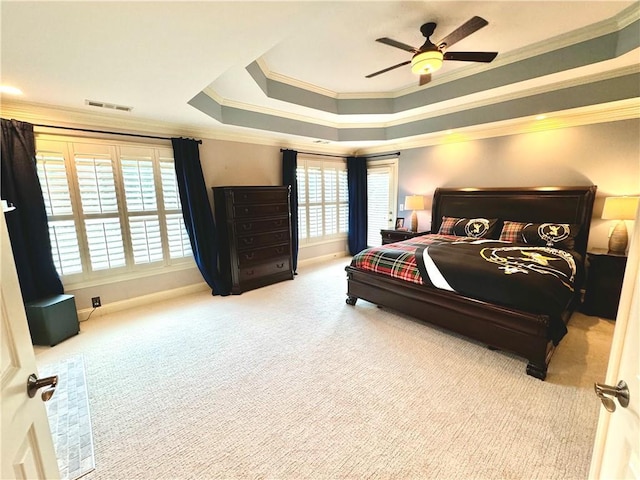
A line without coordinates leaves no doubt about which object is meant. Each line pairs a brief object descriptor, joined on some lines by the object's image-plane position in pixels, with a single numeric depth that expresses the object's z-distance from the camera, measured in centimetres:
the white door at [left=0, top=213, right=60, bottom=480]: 69
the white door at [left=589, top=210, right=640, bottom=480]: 69
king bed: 222
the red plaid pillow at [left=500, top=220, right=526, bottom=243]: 366
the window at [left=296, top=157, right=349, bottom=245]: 529
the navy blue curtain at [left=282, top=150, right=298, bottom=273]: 481
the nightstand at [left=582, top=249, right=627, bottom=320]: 301
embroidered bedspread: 221
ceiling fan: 213
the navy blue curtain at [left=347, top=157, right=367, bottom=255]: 579
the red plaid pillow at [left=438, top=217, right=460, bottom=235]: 432
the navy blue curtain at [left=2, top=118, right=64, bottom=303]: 264
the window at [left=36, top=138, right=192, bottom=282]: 300
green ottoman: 266
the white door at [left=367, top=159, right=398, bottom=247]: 553
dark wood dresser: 398
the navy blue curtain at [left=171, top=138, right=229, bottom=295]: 367
